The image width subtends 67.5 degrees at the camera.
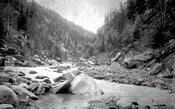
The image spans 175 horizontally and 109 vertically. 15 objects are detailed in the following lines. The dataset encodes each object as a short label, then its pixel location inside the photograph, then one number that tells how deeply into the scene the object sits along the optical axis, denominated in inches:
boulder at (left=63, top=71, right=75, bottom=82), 642.3
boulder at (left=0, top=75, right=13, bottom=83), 470.5
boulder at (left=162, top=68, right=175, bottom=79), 607.3
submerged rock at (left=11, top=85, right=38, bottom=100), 384.3
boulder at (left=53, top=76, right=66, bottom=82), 665.0
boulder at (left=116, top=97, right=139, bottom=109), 320.8
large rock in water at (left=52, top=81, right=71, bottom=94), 486.1
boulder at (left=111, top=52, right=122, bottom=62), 1514.1
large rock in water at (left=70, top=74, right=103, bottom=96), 486.0
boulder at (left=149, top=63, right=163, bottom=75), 702.5
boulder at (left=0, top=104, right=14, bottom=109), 254.2
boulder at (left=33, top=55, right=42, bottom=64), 1839.8
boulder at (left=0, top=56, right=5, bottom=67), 951.6
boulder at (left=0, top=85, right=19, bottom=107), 293.6
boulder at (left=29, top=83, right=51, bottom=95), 451.5
